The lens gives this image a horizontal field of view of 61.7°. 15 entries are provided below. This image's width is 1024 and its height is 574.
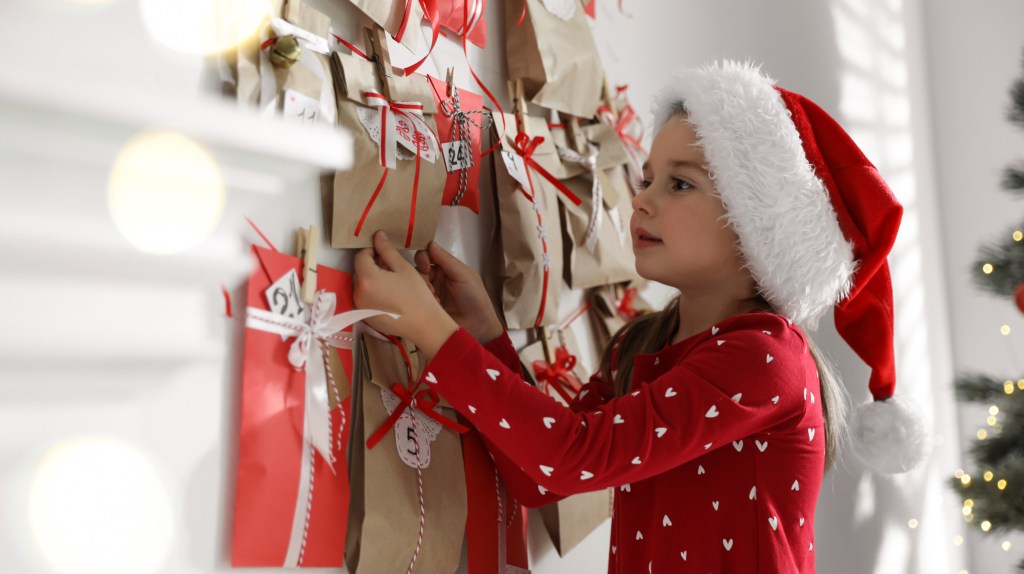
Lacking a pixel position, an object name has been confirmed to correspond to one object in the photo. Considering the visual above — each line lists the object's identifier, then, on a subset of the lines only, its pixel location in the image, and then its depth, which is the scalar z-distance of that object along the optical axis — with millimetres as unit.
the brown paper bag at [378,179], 849
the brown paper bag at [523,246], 1072
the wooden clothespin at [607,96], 1328
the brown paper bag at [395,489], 856
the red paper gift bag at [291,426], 754
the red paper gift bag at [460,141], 985
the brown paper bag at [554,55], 1143
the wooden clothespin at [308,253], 813
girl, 881
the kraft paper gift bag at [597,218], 1212
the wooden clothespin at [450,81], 1015
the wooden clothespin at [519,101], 1138
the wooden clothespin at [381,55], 911
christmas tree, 1544
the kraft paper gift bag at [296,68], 762
